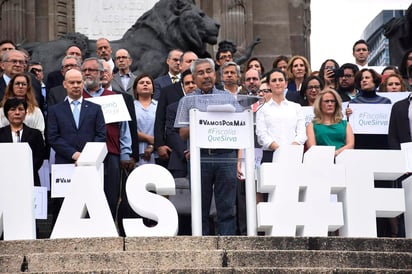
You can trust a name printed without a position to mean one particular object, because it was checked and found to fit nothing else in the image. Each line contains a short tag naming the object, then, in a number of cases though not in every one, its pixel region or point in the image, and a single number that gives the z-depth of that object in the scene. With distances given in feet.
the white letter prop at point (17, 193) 46.91
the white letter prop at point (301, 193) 47.26
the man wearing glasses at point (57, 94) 56.24
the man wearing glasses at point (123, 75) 62.64
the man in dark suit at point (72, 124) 51.55
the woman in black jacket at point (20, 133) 51.80
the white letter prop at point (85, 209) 46.75
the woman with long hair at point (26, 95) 53.47
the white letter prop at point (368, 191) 48.03
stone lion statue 74.90
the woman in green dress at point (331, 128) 52.13
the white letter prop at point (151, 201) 46.65
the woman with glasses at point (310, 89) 56.49
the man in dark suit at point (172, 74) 61.46
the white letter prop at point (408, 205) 48.88
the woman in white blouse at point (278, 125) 51.93
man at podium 49.26
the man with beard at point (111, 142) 52.34
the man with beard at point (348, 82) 59.11
